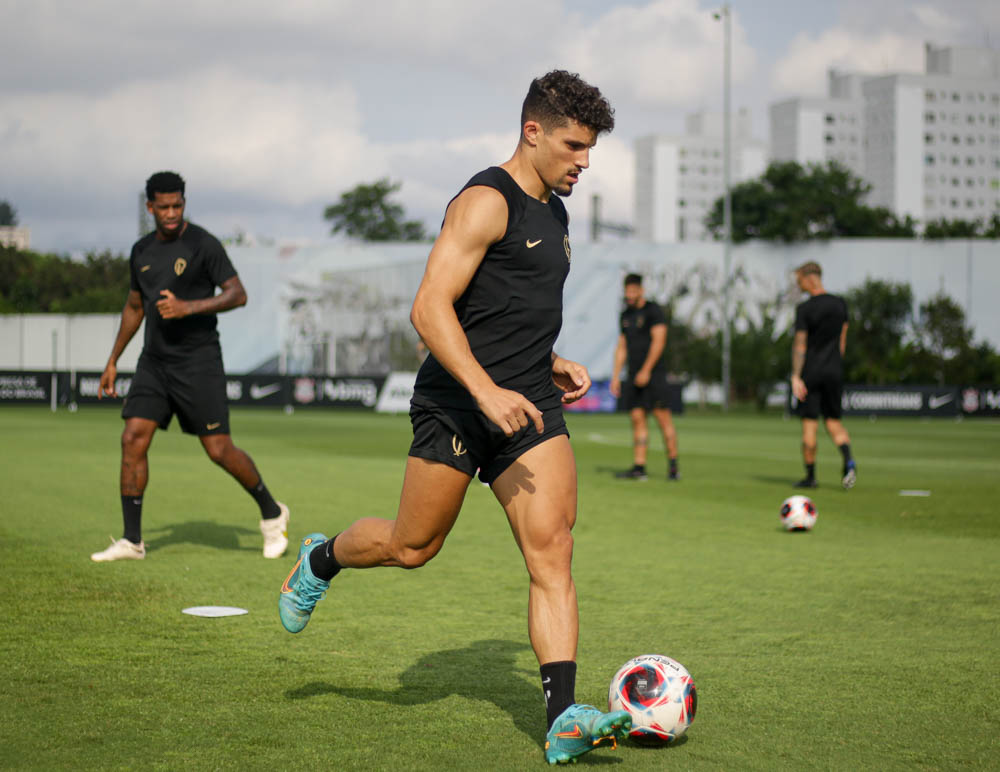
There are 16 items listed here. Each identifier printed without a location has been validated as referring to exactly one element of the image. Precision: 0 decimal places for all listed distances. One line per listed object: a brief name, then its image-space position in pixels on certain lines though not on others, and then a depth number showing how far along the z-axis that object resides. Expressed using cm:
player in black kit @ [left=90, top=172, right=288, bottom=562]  720
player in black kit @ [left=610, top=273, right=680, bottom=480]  1355
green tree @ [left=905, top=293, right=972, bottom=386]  5116
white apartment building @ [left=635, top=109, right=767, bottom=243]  18550
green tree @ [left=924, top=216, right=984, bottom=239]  7744
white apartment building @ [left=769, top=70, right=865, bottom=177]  16188
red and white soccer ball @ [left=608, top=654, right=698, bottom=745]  375
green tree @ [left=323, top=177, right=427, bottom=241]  9050
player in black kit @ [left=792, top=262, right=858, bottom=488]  1259
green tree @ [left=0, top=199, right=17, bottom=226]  12531
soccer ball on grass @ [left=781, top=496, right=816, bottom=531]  920
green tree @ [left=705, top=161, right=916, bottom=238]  7750
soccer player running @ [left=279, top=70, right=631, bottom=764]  370
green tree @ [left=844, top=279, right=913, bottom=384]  6055
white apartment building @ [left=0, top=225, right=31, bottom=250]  5747
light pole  4820
